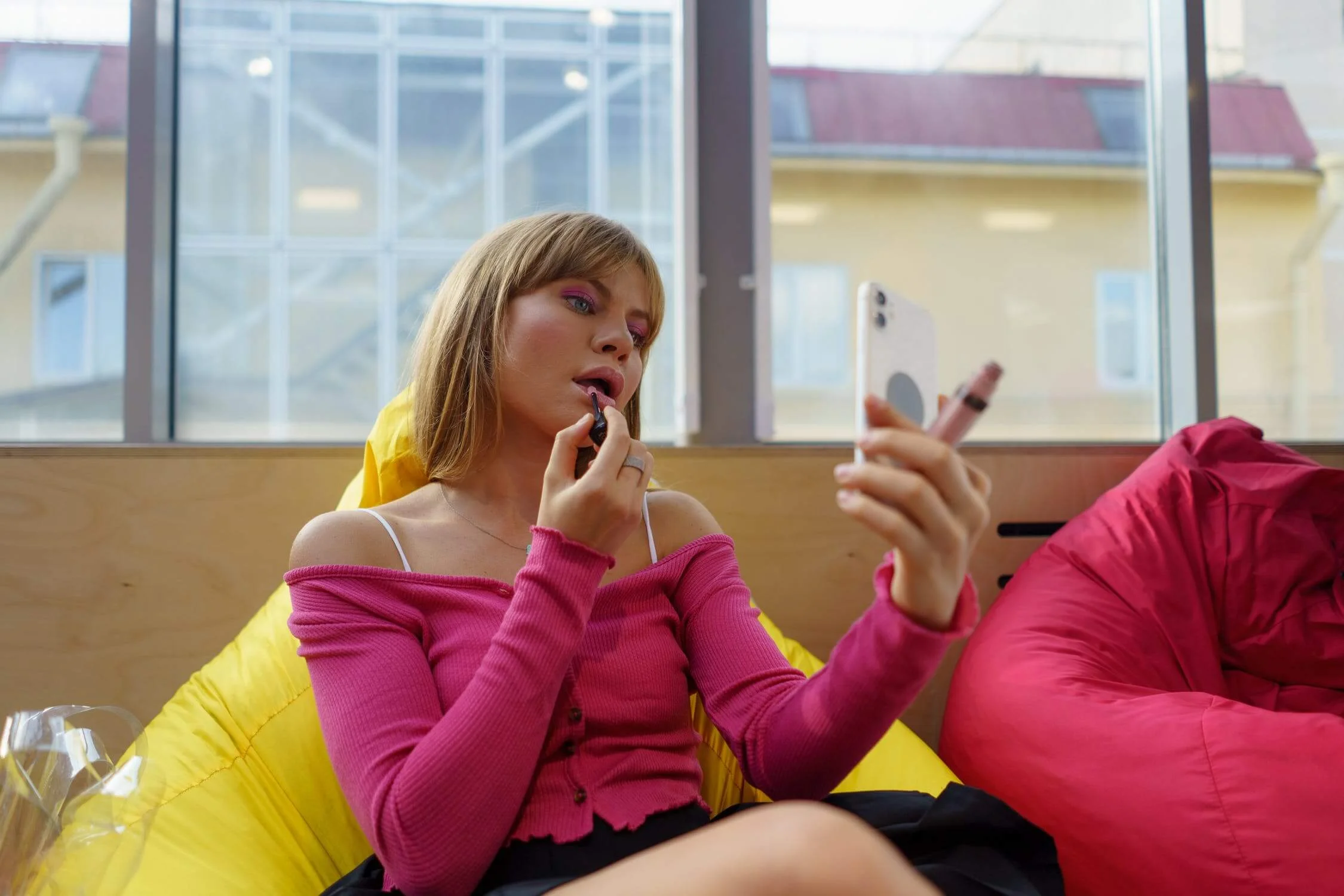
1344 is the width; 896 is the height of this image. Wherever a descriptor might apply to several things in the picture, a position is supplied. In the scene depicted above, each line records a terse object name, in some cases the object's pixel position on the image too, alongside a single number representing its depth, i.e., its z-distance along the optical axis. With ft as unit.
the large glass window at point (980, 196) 6.69
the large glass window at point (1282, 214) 7.49
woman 2.26
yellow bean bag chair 3.45
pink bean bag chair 3.55
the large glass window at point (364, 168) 6.11
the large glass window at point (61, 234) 5.84
